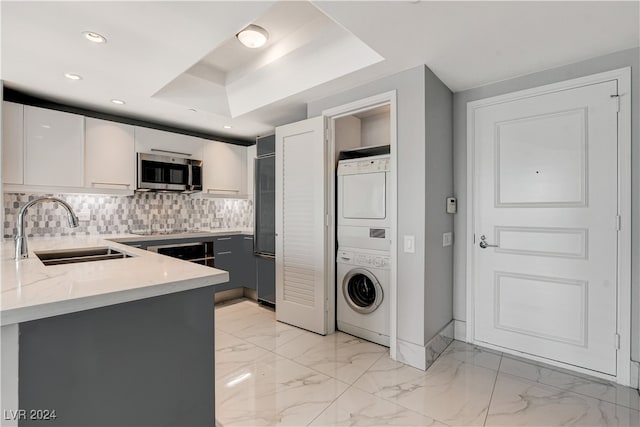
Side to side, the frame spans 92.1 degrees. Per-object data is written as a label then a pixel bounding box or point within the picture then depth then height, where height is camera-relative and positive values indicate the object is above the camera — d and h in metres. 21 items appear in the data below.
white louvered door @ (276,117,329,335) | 2.88 -0.13
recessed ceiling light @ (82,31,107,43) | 1.92 +1.12
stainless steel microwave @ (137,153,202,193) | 3.56 +0.48
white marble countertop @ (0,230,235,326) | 0.87 -0.25
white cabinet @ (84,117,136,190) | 3.24 +0.63
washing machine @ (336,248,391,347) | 2.66 -0.75
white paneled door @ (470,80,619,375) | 2.15 -0.10
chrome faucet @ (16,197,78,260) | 1.56 -0.07
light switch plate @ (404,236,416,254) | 2.36 -0.25
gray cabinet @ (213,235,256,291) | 3.84 -0.60
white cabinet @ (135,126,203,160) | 3.58 +0.85
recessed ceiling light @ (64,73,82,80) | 2.51 +1.13
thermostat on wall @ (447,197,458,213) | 2.69 +0.06
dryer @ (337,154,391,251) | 2.65 +0.09
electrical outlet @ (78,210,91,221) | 3.43 -0.03
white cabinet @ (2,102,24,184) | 2.74 +0.63
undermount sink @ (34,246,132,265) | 2.04 -0.30
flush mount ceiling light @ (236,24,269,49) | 2.33 +1.38
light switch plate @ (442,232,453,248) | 2.62 -0.24
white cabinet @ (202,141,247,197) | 4.18 +0.61
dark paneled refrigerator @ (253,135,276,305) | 3.55 -0.06
